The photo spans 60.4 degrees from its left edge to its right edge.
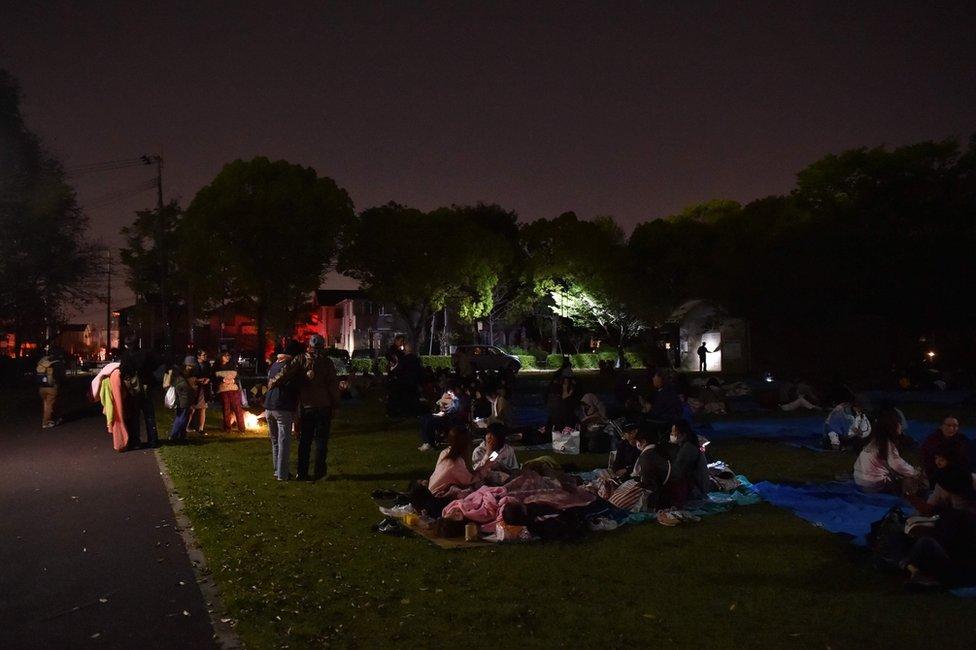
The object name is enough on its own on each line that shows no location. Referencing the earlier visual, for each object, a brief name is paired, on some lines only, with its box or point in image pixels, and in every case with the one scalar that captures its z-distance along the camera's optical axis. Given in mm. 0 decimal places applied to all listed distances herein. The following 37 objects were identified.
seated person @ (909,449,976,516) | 7789
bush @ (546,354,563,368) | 57531
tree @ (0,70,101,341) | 34938
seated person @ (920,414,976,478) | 8853
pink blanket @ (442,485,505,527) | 8797
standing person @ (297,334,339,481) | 12078
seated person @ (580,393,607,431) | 15703
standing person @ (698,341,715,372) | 45250
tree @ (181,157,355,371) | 50594
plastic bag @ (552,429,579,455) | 15570
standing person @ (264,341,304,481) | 12086
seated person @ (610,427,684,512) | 9828
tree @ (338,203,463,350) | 56406
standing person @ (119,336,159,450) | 16000
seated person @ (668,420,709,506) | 10086
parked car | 48094
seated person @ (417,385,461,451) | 15883
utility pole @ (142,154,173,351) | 41031
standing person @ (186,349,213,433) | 17844
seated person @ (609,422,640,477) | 11164
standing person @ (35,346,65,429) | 19781
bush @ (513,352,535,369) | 57156
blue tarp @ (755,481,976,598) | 9172
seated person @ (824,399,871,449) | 15031
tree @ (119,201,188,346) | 67438
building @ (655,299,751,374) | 44344
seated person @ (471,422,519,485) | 11041
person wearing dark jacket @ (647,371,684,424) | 14445
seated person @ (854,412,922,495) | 11008
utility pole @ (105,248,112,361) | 71794
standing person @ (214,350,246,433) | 18500
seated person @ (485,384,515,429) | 17141
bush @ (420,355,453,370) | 54594
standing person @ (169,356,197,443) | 17203
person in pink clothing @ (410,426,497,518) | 9406
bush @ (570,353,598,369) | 59969
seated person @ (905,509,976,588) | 6691
